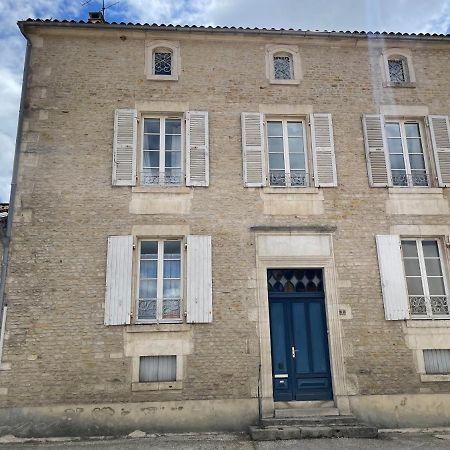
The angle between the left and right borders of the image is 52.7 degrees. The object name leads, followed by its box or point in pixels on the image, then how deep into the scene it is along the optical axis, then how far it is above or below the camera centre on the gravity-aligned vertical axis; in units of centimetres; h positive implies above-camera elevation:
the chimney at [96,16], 1012 +733
